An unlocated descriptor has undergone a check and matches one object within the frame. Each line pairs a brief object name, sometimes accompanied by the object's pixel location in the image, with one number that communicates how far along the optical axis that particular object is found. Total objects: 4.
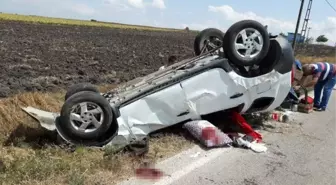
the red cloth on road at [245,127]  5.69
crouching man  8.16
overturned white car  4.52
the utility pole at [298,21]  12.90
